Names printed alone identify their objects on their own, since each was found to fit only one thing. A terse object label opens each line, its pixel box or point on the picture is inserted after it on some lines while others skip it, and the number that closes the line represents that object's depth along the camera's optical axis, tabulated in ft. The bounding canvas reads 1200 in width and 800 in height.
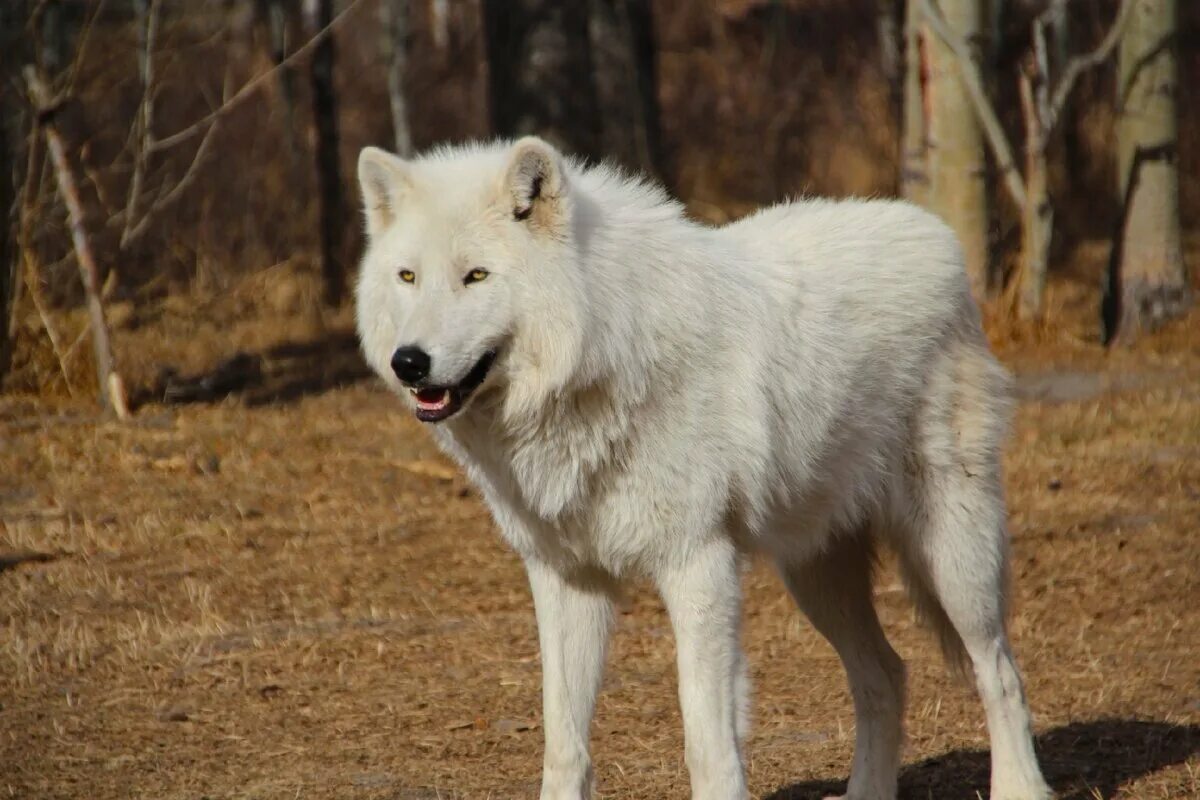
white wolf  23.77
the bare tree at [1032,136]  63.26
